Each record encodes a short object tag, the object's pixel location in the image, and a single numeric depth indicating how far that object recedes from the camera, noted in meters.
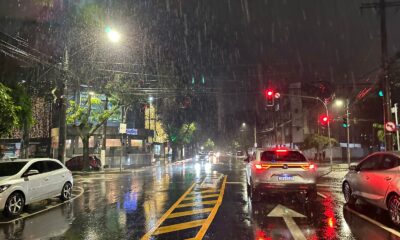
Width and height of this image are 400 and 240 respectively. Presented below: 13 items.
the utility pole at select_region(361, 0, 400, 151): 18.03
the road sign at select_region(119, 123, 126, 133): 33.72
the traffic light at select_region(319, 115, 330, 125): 31.01
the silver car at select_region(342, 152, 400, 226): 8.50
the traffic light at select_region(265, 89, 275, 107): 23.91
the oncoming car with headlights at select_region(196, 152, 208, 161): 58.42
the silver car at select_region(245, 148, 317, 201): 11.55
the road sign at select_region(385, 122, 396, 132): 17.56
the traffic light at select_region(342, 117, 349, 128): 29.30
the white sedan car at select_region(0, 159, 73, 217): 10.25
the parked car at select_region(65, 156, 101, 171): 34.81
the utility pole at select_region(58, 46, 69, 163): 22.72
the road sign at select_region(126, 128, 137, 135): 46.84
